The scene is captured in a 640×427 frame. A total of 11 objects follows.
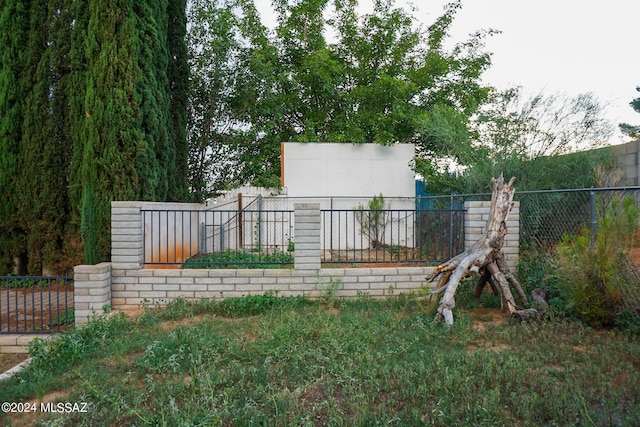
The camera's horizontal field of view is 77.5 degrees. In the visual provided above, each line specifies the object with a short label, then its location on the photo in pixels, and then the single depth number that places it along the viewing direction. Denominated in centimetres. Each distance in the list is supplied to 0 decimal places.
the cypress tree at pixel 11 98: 757
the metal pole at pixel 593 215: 487
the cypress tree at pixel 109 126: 668
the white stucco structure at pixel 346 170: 1069
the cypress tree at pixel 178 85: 893
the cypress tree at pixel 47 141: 755
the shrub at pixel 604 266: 411
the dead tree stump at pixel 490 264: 473
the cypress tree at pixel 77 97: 718
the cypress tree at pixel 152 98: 697
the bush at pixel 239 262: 578
